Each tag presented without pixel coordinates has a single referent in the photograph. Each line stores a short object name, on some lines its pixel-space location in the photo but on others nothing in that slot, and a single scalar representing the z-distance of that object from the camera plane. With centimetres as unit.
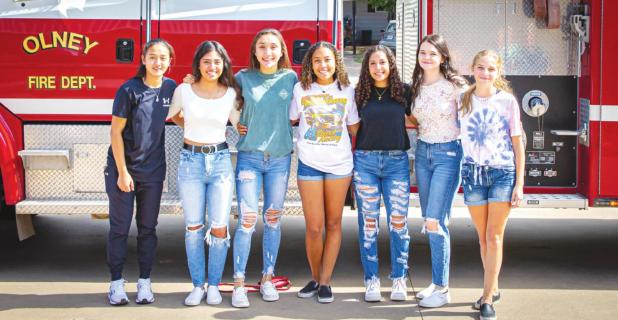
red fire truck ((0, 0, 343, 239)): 652
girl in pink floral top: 583
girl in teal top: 591
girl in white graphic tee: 591
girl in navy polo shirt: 583
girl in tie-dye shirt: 561
